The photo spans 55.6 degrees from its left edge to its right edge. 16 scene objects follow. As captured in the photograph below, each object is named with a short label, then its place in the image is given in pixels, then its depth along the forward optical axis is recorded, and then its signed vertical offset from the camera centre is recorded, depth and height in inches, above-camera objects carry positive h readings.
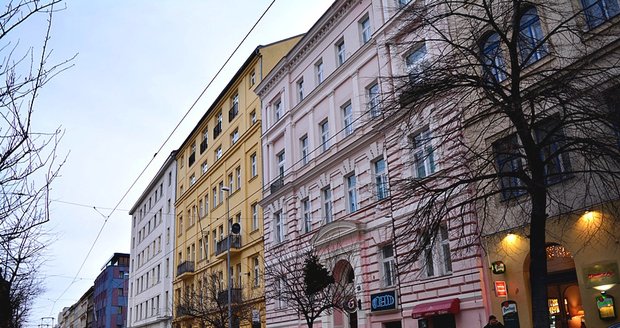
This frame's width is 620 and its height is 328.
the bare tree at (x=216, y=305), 1277.1 +93.1
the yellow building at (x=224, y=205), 1385.3 +388.1
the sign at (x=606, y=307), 556.4 +15.8
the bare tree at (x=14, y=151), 278.7 +112.0
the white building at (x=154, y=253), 2164.1 +390.3
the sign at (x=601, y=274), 557.3 +46.3
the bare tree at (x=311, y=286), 831.1 +80.7
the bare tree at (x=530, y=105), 456.4 +176.2
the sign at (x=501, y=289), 677.3 +45.1
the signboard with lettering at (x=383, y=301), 861.8 +51.7
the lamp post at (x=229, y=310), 1097.2 +65.0
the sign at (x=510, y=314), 660.7 +16.4
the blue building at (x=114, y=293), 3767.2 +371.2
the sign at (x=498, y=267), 679.7 +70.1
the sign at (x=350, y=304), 920.3 +52.6
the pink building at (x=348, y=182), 795.4 +276.6
